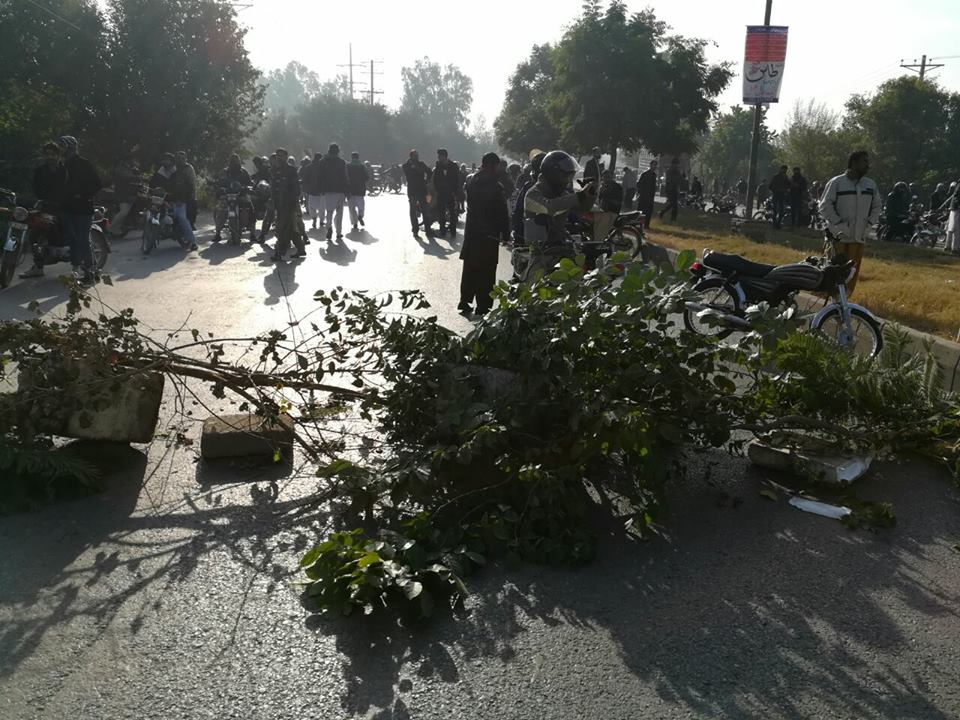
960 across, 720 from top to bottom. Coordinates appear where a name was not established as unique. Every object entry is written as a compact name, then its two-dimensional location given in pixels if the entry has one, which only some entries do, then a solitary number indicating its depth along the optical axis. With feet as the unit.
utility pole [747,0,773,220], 75.35
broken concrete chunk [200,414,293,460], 18.02
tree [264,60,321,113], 633.61
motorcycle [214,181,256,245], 61.52
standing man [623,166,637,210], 77.19
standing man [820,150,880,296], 33.73
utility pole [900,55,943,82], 214.69
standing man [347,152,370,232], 69.97
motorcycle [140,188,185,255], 53.42
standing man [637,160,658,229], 74.64
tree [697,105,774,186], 268.62
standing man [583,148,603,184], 57.17
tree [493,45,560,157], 174.40
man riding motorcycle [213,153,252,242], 62.13
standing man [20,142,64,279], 40.27
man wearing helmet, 29.50
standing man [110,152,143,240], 63.31
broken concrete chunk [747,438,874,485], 16.76
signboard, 73.41
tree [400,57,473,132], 593.42
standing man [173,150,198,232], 58.08
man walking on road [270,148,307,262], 51.67
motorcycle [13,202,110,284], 39.99
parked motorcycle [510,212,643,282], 31.17
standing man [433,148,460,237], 65.30
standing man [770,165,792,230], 84.24
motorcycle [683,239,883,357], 26.73
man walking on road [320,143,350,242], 63.77
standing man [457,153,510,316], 33.88
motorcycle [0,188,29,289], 39.11
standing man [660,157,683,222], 87.40
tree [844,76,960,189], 148.66
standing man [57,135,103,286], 39.96
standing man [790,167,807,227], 86.89
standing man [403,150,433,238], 67.41
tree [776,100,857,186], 154.40
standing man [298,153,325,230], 65.72
